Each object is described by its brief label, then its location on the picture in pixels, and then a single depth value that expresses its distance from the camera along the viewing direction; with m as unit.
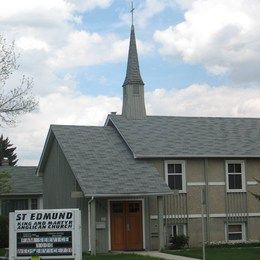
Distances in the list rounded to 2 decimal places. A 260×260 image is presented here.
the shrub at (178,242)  29.62
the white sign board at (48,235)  19.58
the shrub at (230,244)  30.17
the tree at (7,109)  28.47
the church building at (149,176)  28.58
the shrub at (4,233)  35.03
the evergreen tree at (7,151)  73.81
